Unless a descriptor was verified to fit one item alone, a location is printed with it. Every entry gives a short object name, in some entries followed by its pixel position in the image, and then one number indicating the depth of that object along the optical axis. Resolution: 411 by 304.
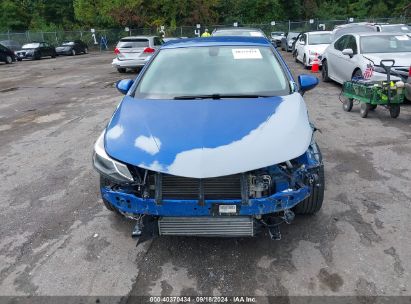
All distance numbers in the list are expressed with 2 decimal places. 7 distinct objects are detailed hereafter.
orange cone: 15.06
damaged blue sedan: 3.08
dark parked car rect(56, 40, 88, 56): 34.53
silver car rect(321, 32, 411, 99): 8.79
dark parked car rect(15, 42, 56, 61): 30.20
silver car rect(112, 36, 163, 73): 16.84
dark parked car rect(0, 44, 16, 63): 26.80
